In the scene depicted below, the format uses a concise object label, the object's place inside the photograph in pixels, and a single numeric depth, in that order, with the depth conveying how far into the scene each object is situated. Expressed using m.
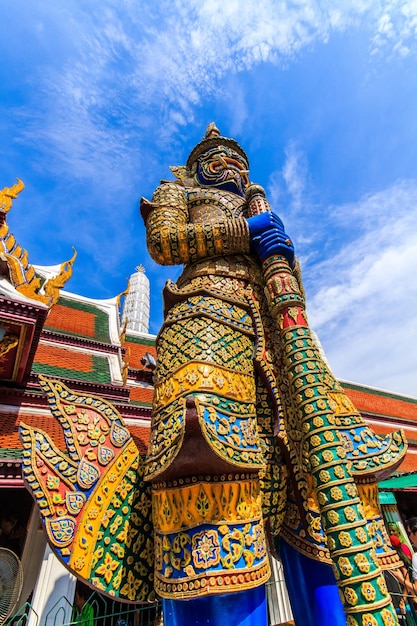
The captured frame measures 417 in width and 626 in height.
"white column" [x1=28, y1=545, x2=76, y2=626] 4.17
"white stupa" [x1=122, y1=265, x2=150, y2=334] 32.41
